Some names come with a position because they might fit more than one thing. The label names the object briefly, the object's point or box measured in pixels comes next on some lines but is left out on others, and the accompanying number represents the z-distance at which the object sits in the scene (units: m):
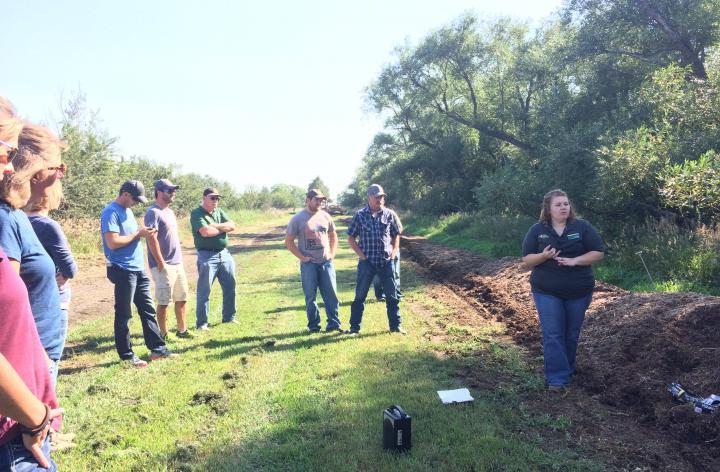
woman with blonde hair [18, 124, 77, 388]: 2.15
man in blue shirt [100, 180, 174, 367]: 5.27
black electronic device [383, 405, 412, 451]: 3.50
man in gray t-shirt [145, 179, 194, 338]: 6.26
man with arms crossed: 7.00
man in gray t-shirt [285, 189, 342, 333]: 6.89
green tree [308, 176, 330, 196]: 117.50
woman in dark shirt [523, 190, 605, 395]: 4.68
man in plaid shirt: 6.85
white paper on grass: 4.38
